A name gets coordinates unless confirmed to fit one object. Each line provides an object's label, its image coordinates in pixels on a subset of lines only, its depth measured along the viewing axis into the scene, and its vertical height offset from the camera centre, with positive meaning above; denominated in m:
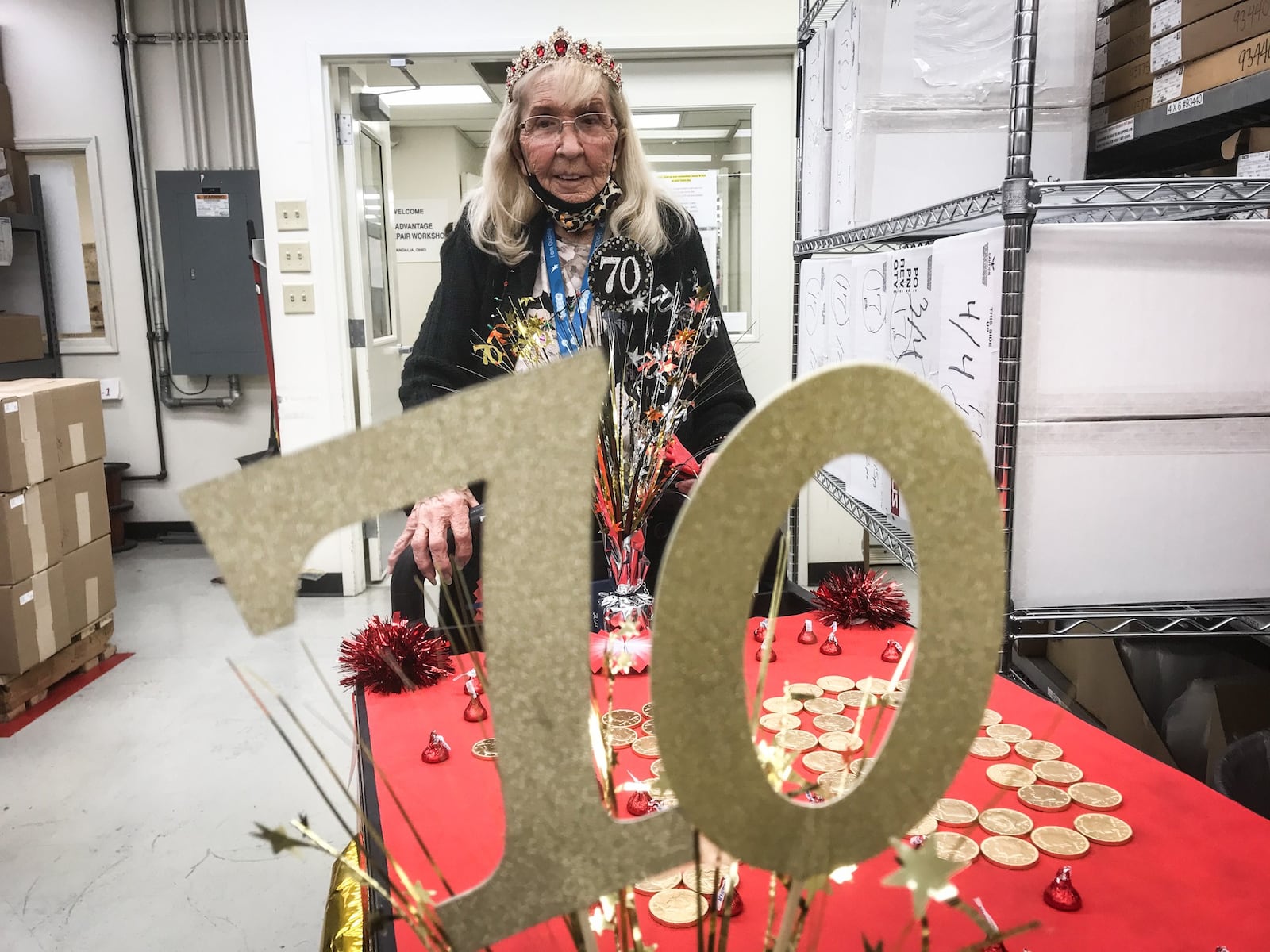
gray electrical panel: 4.35 +0.24
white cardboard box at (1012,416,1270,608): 1.29 -0.29
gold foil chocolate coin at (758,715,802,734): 1.08 -0.49
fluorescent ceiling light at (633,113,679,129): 3.46 +0.73
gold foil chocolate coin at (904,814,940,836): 0.86 -0.49
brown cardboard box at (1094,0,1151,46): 1.62 +0.53
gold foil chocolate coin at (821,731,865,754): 1.00 -0.48
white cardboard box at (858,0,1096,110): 1.51 +0.44
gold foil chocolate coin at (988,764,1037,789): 0.95 -0.49
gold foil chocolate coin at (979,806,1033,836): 0.87 -0.49
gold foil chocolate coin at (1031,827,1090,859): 0.82 -0.49
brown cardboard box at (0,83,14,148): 4.24 +0.94
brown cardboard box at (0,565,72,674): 2.68 -0.90
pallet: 2.75 -1.11
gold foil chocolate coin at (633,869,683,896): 0.79 -0.49
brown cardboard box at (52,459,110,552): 2.97 -0.61
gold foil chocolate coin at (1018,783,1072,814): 0.91 -0.49
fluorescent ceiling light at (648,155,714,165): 3.43 +0.58
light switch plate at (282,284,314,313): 3.60 +0.08
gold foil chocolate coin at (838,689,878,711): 1.14 -0.49
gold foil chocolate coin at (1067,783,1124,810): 0.91 -0.49
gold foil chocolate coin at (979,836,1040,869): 0.81 -0.49
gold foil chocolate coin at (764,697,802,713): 1.12 -0.48
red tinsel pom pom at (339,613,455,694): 1.19 -0.44
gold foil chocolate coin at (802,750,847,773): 0.98 -0.48
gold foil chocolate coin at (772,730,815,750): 1.03 -0.48
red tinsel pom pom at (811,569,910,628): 1.43 -0.45
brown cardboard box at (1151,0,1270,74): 1.36 +0.43
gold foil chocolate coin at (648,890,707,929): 0.74 -0.49
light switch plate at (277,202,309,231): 3.54 +0.41
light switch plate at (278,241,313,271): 3.56 +0.25
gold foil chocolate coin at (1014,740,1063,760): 1.01 -0.49
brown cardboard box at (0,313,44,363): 3.66 -0.06
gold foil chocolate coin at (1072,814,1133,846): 0.84 -0.49
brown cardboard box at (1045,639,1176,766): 1.70 -0.76
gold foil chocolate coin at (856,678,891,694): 1.14 -0.47
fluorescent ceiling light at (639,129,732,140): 3.45 +0.68
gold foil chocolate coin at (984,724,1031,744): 1.05 -0.49
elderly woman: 1.72 +0.19
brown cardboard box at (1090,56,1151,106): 1.64 +0.42
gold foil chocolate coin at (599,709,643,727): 1.09 -0.48
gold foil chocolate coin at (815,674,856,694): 1.19 -0.48
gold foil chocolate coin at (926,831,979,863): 0.83 -0.49
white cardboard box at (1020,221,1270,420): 1.23 -0.02
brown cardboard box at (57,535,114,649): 2.99 -0.88
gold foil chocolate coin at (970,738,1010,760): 1.01 -0.49
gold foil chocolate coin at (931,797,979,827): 0.88 -0.49
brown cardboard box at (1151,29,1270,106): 1.36 +0.37
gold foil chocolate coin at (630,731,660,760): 1.02 -0.49
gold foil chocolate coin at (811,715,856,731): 1.07 -0.48
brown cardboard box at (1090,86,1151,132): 1.65 +0.37
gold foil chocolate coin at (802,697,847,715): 1.12 -0.48
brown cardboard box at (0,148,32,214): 4.11 +0.64
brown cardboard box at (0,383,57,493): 2.67 -0.34
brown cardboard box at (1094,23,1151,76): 1.63 +0.48
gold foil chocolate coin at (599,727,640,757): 1.05 -0.49
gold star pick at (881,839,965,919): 0.38 -0.24
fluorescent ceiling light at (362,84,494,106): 6.11 +1.51
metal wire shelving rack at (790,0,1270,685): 1.16 +0.13
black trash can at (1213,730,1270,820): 1.16 -0.59
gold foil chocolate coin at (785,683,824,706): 1.17 -0.49
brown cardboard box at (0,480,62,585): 2.67 -0.63
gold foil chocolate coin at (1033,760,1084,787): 0.96 -0.49
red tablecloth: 0.72 -0.48
